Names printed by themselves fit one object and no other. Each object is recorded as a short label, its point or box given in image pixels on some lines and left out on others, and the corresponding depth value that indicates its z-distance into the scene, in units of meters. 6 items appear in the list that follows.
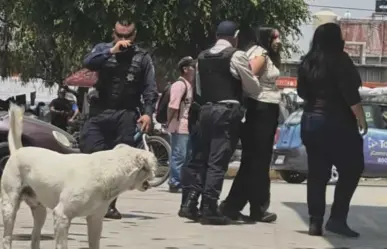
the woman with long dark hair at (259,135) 8.27
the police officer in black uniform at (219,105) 7.99
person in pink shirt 11.49
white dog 5.37
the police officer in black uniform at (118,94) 7.84
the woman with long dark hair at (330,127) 7.55
